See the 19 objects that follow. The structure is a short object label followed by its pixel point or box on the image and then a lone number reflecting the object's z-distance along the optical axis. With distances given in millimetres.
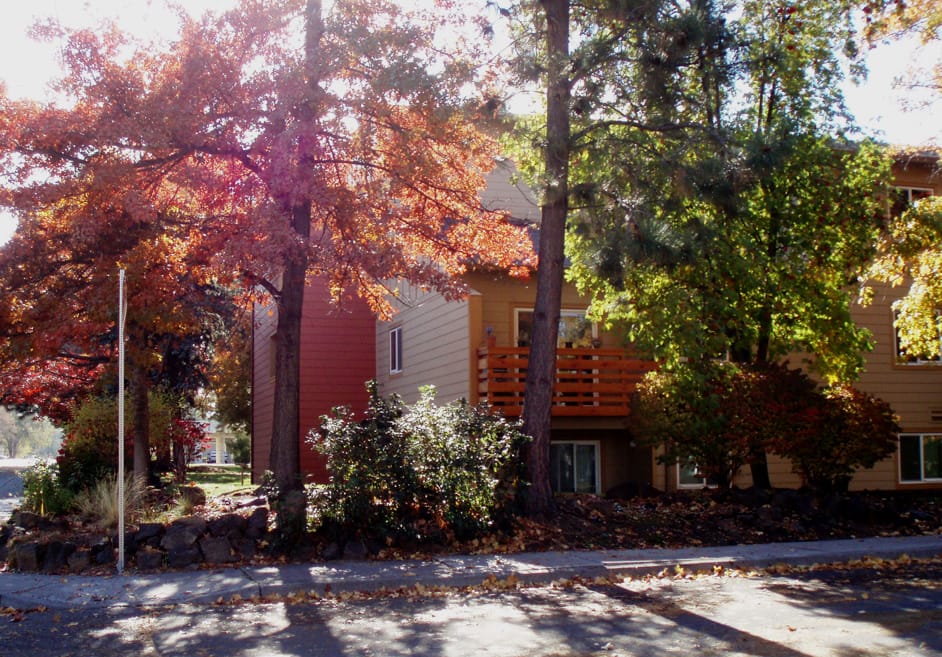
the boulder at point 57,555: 10477
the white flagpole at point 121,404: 9932
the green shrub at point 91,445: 15773
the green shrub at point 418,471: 11461
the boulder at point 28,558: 10492
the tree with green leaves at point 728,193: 13039
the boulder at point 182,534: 10711
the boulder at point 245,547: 10922
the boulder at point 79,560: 10423
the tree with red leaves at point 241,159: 12234
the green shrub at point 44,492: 14008
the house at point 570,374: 18156
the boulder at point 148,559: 10453
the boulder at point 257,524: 11234
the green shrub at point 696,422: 14938
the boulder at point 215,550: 10781
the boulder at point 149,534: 10844
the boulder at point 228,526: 11086
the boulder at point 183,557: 10570
